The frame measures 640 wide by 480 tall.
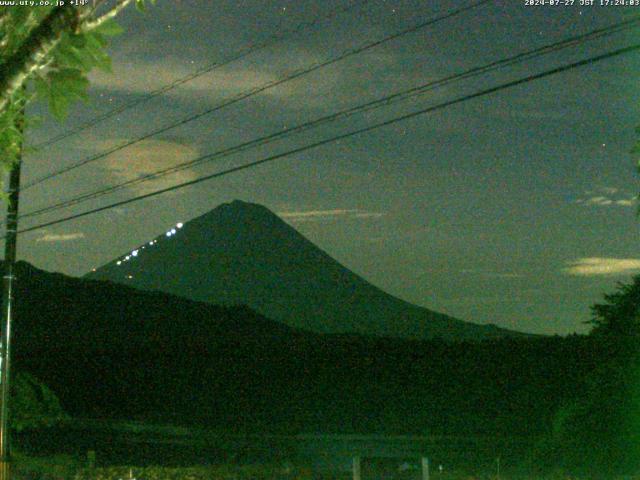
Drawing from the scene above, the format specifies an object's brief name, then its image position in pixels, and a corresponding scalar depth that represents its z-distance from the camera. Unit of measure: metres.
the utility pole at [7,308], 19.70
